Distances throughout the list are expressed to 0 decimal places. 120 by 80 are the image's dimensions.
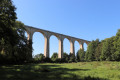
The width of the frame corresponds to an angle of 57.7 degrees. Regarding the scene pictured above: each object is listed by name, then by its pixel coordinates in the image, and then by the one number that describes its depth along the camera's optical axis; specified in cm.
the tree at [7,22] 1249
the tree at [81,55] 5368
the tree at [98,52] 4091
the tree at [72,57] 4756
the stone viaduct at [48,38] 3807
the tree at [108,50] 3543
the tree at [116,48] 3109
